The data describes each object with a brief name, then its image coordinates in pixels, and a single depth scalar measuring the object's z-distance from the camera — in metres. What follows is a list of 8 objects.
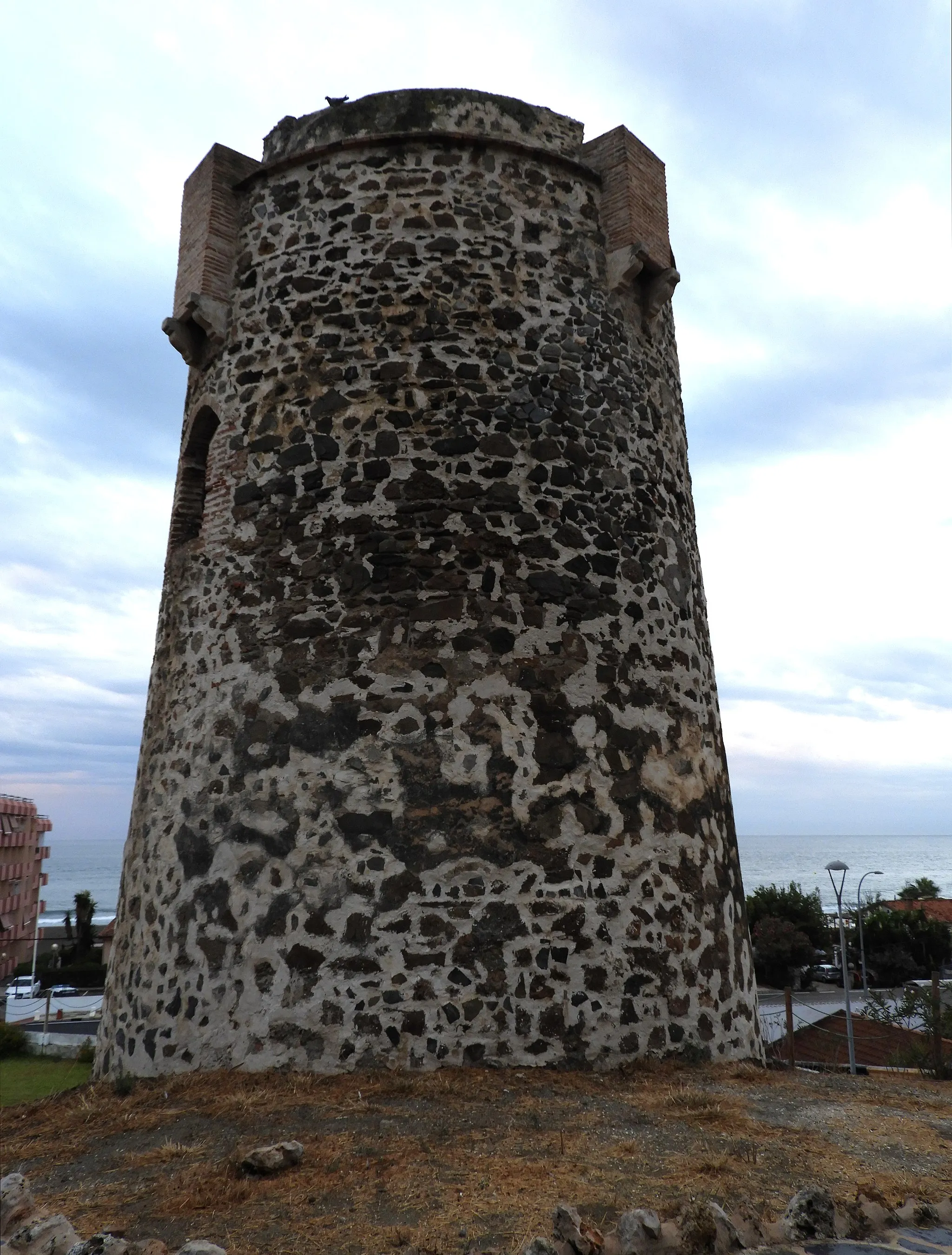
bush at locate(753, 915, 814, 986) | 44.34
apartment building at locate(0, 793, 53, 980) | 45.91
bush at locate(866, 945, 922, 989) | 45.31
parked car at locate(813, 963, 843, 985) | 46.00
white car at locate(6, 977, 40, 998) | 33.66
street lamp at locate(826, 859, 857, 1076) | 18.05
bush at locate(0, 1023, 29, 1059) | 18.50
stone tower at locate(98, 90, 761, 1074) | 6.18
